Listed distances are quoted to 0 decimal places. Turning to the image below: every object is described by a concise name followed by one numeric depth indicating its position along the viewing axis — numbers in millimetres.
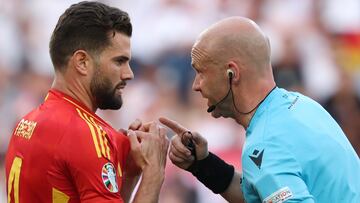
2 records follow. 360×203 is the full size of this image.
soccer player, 10289
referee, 10047
